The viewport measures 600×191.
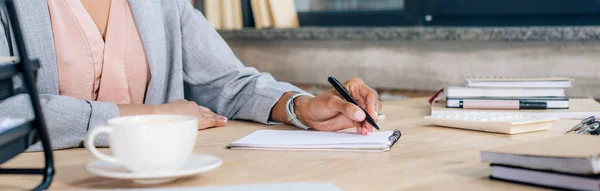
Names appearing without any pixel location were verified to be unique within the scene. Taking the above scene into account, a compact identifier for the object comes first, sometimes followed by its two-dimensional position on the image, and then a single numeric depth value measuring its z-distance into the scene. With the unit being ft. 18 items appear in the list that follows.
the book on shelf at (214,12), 9.08
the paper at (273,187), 2.51
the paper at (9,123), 2.36
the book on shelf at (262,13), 8.69
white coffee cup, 2.51
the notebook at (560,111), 4.61
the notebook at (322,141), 3.43
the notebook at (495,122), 3.97
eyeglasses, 3.75
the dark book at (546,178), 2.34
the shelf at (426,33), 6.71
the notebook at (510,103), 4.80
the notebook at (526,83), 4.99
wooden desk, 2.68
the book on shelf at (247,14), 9.16
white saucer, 2.54
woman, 4.03
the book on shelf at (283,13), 8.61
